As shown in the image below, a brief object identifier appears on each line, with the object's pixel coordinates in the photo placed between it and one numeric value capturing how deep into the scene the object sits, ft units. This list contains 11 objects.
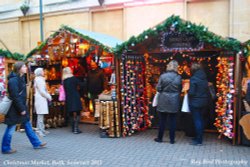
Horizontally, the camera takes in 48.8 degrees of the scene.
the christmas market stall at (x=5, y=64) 28.30
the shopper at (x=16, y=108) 17.48
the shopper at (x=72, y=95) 23.44
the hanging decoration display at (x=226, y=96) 18.86
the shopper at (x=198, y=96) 19.20
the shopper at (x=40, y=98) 22.67
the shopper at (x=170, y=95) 19.61
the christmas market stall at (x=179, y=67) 18.80
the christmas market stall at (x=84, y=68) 22.03
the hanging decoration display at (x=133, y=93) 21.93
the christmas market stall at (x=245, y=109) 18.13
